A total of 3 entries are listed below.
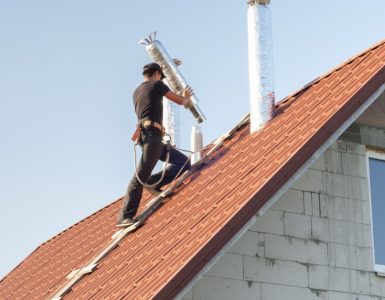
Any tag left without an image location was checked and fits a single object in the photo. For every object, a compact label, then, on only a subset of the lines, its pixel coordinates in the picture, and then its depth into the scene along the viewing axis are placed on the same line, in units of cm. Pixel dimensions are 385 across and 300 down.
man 1233
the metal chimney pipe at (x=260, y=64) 1245
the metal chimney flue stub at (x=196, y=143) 1344
